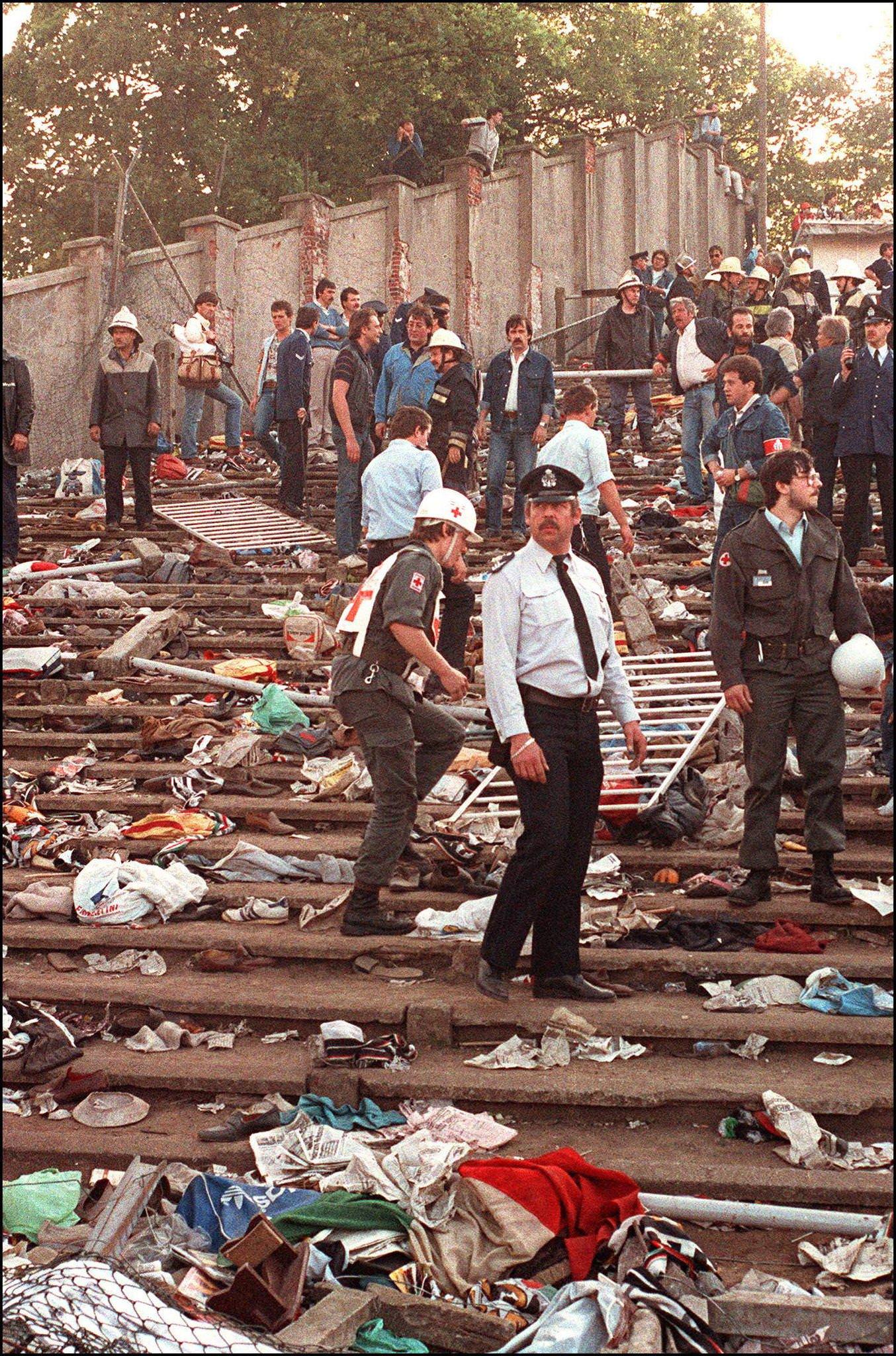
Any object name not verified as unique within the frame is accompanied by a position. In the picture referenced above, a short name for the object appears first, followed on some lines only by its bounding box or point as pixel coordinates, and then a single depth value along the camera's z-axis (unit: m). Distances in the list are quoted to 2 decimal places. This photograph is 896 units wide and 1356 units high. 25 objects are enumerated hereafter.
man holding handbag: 35.97
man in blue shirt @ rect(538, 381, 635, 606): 18.69
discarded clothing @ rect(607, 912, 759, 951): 13.14
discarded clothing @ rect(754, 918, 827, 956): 12.93
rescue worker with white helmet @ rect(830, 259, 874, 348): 38.94
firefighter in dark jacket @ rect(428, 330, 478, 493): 22.89
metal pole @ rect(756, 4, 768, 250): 52.72
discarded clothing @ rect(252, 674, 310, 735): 19.47
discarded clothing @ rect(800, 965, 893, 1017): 11.92
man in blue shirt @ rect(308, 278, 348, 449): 37.06
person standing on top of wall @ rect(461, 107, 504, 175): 53.09
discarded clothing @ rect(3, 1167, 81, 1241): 9.95
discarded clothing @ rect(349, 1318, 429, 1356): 8.37
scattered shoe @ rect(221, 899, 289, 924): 14.45
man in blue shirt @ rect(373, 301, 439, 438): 24.25
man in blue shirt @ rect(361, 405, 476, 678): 18.06
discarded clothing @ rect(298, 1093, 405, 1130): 11.01
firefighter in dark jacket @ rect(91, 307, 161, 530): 28.73
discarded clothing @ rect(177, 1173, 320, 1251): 9.72
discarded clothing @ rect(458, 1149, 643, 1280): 9.19
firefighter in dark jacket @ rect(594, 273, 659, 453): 36.16
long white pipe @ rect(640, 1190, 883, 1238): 9.40
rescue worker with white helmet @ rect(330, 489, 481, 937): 13.23
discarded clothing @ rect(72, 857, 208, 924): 14.49
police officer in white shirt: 12.12
